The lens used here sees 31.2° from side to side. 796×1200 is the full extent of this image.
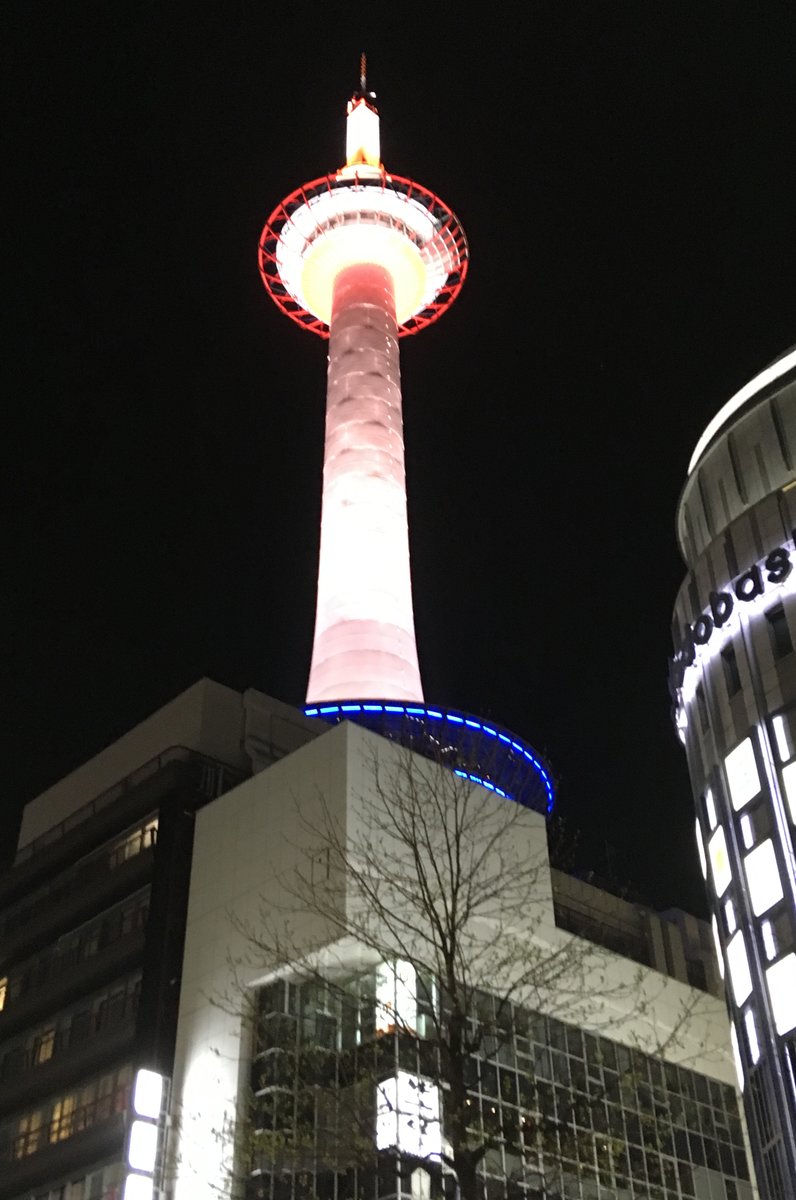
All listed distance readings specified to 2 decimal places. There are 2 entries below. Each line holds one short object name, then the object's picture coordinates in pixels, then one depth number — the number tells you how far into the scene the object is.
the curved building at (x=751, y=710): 37.81
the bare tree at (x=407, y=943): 35.34
